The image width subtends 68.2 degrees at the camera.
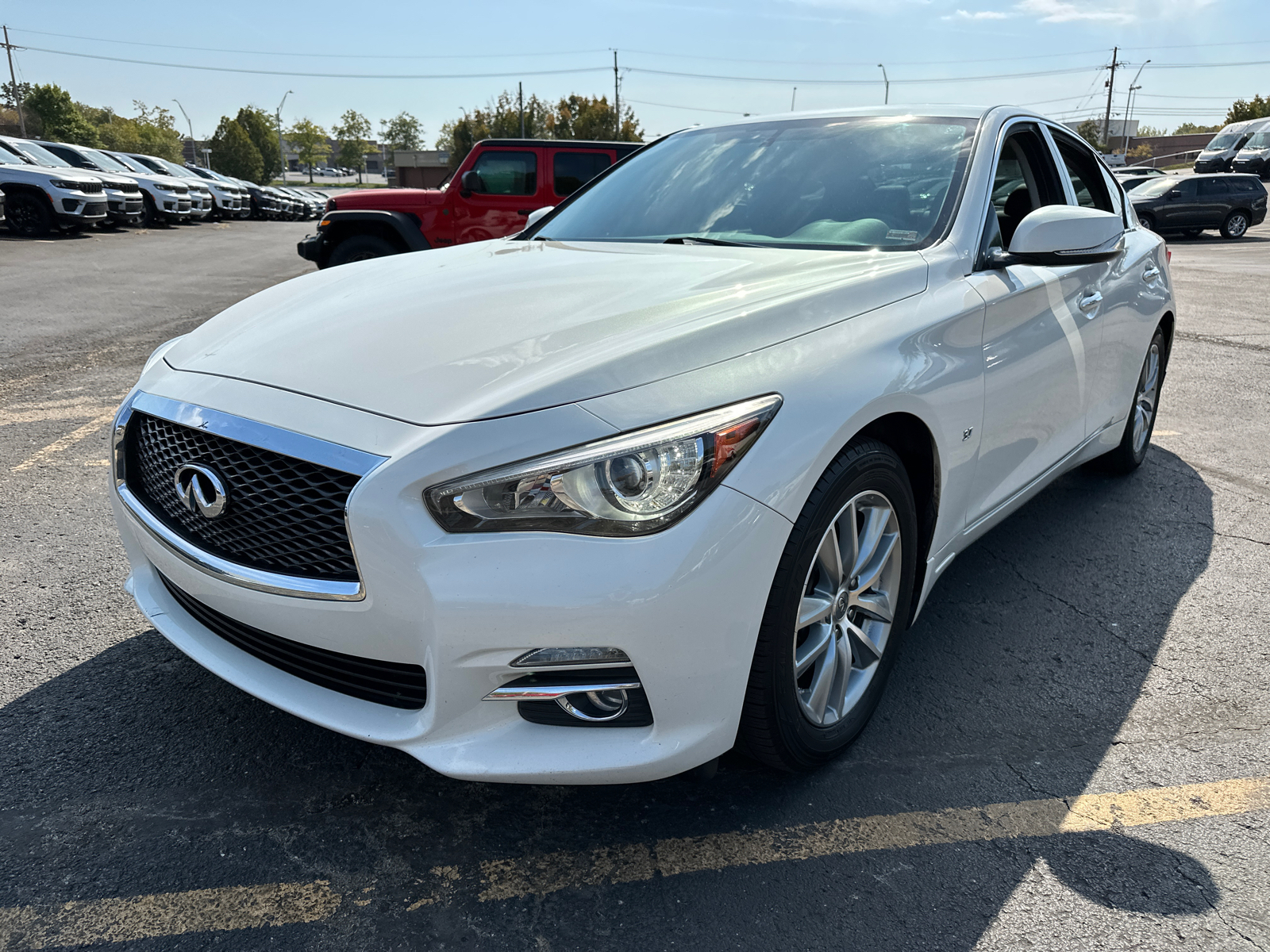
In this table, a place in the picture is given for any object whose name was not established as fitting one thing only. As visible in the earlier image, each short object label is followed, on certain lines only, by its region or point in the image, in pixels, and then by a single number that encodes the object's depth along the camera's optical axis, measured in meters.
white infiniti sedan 1.78
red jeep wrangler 10.40
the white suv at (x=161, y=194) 23.59
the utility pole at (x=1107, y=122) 78.12
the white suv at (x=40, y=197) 17.70
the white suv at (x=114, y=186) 19.48
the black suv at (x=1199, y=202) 23.81
